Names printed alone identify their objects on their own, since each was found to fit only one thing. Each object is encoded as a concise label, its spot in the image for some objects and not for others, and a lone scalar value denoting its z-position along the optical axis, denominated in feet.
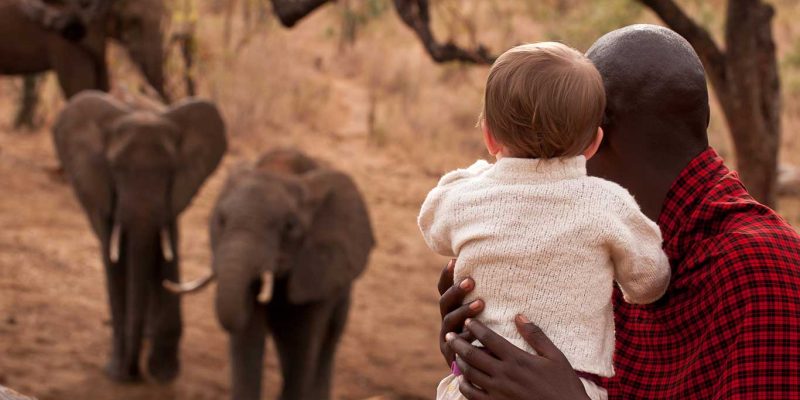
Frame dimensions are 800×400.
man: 12.38
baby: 12.67
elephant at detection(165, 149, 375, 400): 36.37
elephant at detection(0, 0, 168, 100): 61.57
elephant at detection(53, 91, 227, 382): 43.50
